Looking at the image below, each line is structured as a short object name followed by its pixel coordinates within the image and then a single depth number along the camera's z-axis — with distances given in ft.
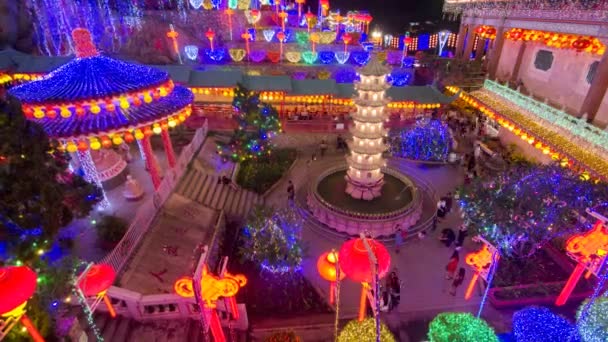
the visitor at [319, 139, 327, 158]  81.37
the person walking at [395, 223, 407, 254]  50.70
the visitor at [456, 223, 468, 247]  50.03
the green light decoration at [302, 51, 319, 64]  114.73
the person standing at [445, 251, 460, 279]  43.37
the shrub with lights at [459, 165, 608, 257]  37.55
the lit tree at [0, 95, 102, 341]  19.70
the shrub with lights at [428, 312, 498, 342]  26.96
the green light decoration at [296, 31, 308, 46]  123.75
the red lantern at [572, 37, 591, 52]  59.98
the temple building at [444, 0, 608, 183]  55.11
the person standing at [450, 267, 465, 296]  42.47
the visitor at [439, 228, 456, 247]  51.52
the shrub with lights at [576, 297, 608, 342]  24.54
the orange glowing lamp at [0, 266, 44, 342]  17.03
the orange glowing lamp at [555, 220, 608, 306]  32.23
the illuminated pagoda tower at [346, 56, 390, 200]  53.16
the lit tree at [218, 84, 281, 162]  68.95
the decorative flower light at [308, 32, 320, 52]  117.74
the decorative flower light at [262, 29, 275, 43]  117.60
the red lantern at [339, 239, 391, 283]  24.93
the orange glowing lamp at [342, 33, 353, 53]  117.91
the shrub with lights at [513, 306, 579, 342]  27.99
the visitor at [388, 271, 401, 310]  40.19
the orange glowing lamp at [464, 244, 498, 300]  36.60
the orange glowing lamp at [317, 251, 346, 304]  30.50
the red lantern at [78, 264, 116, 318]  25.63
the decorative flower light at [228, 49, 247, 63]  111.14
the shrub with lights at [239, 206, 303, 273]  41.16
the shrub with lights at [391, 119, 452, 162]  76.13
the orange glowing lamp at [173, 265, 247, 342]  25.08
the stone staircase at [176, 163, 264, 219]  56.54
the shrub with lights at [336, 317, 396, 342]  27.04
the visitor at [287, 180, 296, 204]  62.64
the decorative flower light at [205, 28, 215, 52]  111.75
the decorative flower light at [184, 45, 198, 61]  111.04
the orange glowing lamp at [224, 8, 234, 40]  118.81
